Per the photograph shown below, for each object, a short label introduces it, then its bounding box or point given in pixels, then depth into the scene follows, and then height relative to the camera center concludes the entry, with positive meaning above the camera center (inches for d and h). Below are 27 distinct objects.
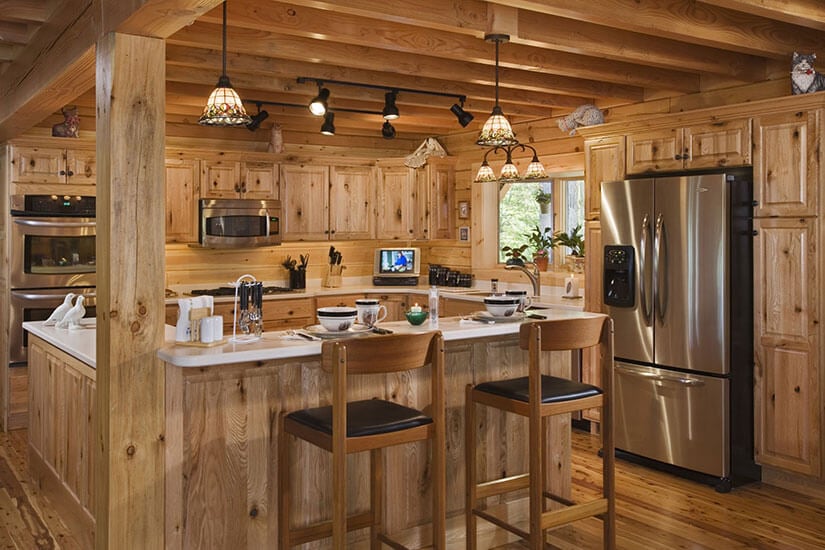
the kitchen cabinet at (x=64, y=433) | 140.7 -31.9
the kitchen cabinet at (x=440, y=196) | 281.9 +29.6
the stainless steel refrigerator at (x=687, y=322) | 175.0 -10.9
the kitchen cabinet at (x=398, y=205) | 285.0 +26.4
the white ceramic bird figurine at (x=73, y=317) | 166.1 -8.8
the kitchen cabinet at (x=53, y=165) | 221.8 +32.7
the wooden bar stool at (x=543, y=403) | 126.5 -21.6
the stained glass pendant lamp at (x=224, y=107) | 125.3 +27.6
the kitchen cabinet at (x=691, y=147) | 178.2 +31.6
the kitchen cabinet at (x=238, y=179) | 253.6 +32.8
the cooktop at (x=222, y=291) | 257.5 -5.1
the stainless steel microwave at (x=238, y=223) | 251.4 +17.8
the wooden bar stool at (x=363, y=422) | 109.7 -22.0
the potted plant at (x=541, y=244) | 250.7 +10.6
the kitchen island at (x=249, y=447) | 118.6 -27.2
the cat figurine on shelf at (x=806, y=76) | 169.6 +44.2
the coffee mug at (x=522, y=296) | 168.0 -4.6
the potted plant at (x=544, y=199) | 260.7 +26.1
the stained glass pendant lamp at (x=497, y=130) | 148.8 +28.6
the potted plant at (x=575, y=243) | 241.9 +10.3
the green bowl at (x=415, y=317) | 147.6 -7.9
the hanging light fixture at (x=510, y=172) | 219.5 +30.6
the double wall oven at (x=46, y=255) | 222.5 +6.3
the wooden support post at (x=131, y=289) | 115.3 -1.9
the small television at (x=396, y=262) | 291.9 +5.3
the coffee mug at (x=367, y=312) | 139.9 -6.6
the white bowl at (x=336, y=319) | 135.0 -7.6
